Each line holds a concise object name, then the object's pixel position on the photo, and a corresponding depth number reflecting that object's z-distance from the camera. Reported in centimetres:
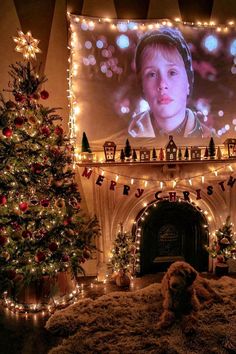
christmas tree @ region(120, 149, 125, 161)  385
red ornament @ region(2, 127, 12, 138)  299
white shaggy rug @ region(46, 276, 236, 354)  243
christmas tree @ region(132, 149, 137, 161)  388
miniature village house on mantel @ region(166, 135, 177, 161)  389
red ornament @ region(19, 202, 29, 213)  300
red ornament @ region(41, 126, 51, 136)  319
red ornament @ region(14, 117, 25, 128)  303
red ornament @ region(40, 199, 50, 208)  312
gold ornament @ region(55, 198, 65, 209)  322
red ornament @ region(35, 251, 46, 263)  304
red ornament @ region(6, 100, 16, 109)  310
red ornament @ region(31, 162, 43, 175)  307
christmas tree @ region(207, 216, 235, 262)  403
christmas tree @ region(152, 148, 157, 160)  392
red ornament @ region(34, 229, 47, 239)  321
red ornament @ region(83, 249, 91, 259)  340
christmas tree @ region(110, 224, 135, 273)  384
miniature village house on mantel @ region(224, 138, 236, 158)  398
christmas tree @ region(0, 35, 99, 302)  308
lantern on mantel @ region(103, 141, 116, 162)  382
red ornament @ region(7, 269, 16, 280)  301
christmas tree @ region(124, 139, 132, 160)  386
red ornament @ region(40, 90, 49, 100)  324
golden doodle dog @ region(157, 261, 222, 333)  271
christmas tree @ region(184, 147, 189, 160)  393
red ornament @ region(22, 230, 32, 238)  304
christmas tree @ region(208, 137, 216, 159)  396
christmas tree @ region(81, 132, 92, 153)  380
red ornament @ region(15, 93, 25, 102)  315
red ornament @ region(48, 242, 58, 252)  309
